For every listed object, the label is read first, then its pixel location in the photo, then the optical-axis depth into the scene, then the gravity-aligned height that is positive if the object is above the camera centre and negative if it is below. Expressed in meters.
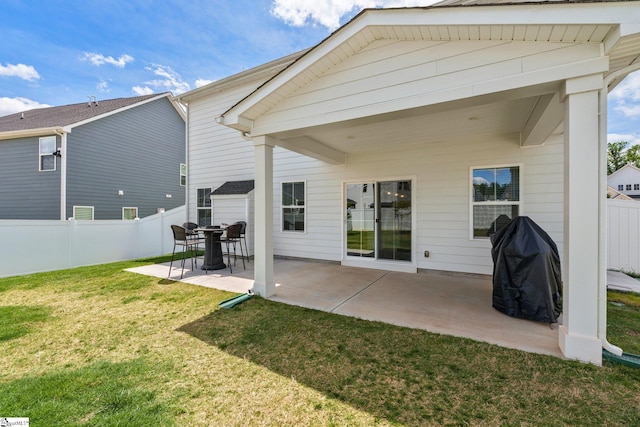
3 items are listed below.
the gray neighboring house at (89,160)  9.53 +2.04
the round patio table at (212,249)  6.18 -0.89
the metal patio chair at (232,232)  6.04 -0.49
